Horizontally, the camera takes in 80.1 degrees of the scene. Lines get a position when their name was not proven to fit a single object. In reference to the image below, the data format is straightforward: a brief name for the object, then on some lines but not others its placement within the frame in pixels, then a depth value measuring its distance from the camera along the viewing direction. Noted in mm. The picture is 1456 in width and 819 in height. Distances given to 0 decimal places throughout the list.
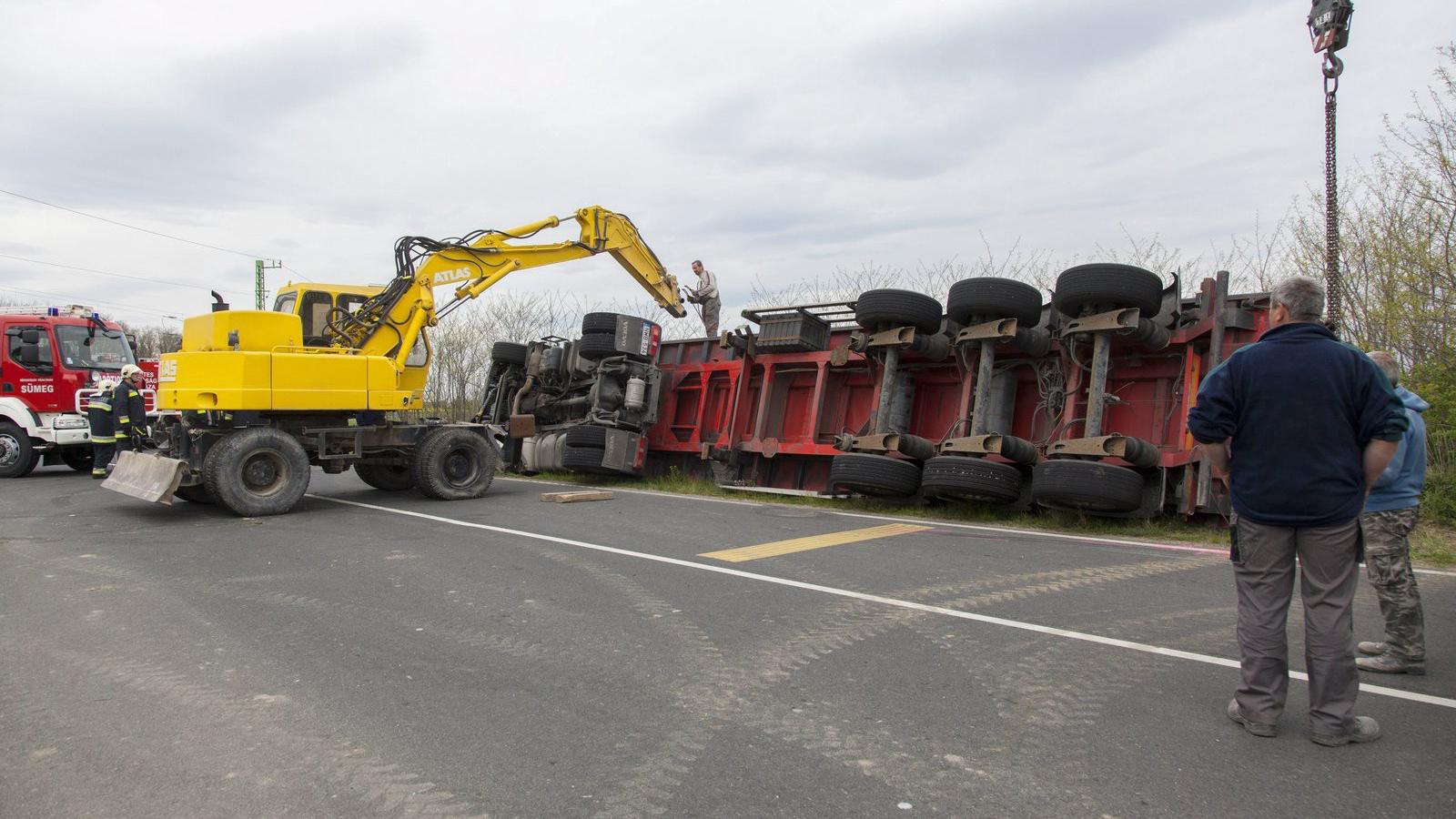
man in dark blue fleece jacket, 3316
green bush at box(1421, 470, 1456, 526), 8359
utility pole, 44750
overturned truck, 8180
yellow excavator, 9195
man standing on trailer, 14750
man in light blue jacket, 3996
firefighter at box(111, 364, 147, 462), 11953
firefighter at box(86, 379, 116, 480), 12570
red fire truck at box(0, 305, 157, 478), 13594
